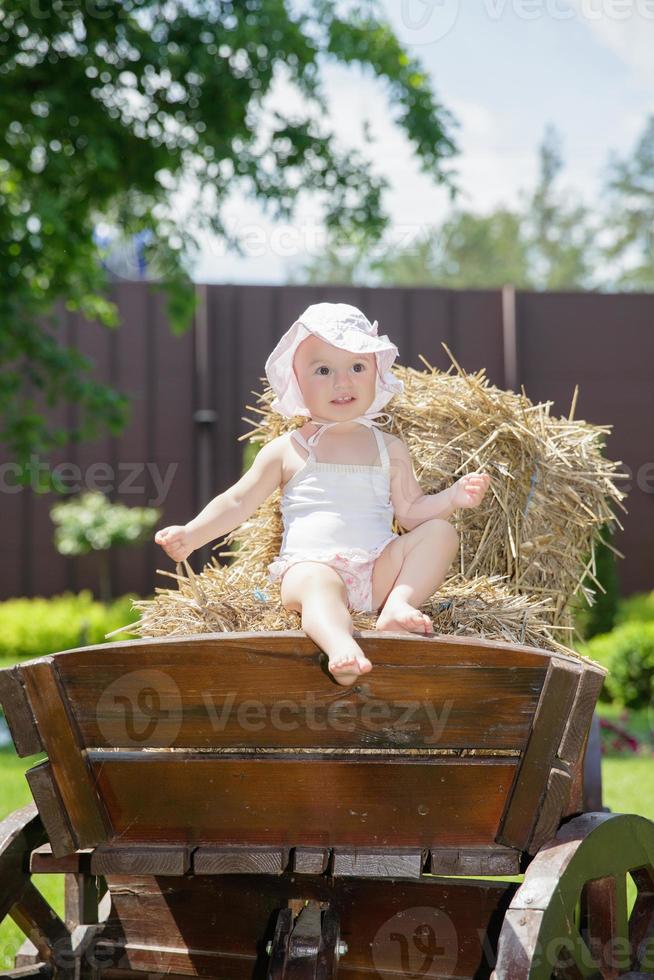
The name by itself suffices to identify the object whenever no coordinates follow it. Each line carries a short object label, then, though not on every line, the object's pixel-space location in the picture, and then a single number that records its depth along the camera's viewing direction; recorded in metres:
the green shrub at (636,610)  9.56
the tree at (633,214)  31.41
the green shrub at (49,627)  9.70
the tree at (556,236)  36.81
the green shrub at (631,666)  7.70
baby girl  2.19
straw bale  2.73
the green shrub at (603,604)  8.32
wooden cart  1.69
